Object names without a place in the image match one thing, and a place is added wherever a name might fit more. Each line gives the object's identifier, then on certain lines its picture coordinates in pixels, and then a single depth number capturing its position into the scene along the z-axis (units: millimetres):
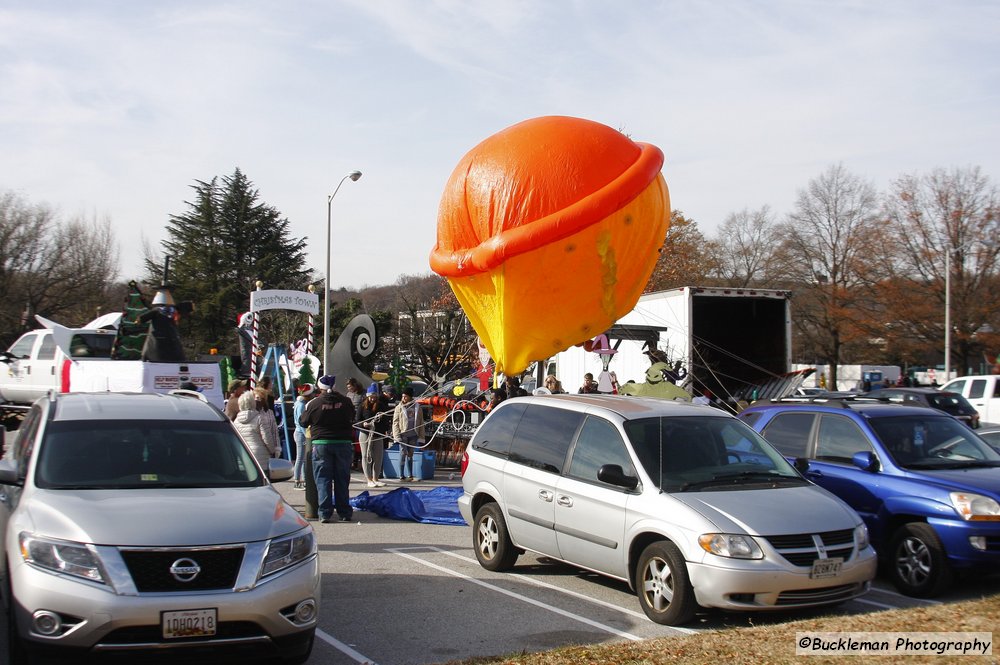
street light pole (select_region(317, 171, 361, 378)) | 23962
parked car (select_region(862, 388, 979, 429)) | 22328
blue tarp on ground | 12383
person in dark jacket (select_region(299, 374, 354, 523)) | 11766
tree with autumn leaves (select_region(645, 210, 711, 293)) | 47312
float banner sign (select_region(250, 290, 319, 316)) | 18969
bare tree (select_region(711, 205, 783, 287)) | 57250
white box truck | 20281
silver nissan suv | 5168
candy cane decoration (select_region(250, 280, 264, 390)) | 18678
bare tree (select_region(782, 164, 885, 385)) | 43219
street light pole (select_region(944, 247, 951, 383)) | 37344
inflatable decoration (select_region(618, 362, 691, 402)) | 18281
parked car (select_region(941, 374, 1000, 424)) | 25562
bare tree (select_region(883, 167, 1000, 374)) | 39688
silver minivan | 6867
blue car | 8117
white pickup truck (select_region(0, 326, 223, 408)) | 16947
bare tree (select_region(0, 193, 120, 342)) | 38812
